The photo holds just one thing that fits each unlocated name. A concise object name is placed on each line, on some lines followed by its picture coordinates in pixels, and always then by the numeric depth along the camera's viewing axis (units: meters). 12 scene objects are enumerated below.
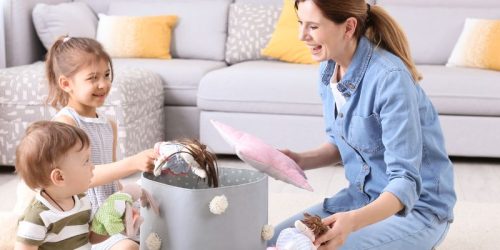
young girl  2.31
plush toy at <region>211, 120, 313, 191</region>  1.88
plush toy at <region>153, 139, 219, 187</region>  1.80
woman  1.88
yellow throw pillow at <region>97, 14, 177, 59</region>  4.57
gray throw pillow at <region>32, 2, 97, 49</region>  4.55
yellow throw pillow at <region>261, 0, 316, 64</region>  4.45
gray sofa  3.91
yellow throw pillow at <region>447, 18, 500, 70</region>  4.17
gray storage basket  1.72
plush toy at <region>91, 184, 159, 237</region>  1.83
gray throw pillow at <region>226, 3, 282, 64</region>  4.61
